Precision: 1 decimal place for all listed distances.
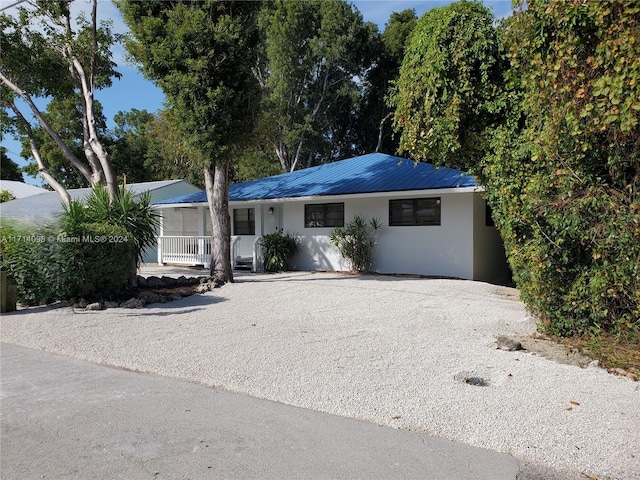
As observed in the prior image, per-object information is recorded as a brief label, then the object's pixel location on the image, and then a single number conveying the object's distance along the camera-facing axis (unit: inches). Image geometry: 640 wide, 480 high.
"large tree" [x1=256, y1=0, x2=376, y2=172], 1105.4
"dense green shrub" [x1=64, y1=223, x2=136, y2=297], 398.9
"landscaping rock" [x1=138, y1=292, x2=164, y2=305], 430.3
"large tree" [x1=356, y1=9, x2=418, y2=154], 1179.9
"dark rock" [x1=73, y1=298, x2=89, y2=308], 400.5
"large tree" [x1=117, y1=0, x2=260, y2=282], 481.1
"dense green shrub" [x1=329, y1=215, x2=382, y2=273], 626.2
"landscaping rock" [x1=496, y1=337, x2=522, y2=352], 265.3
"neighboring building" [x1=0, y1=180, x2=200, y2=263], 960.3
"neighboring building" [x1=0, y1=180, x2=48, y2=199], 1427.2
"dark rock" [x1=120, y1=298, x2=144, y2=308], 408.1
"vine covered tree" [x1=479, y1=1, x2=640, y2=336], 207.9
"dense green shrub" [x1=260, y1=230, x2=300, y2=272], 671.8
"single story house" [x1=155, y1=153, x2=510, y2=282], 570.9
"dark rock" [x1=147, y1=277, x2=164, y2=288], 522.4
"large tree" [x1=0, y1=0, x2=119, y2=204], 534.0
